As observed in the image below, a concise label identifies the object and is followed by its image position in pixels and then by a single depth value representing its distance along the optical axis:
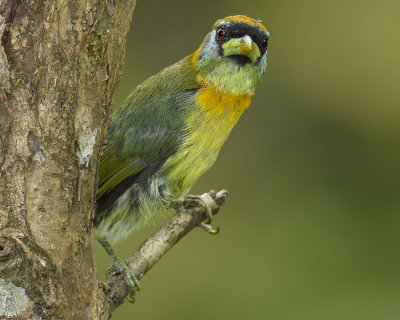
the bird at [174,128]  6.16
